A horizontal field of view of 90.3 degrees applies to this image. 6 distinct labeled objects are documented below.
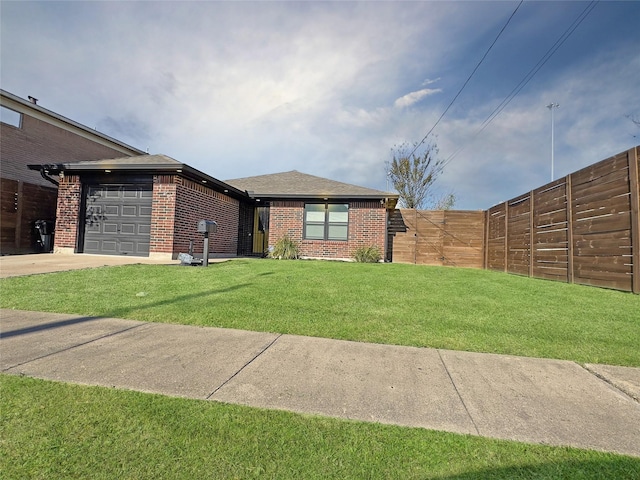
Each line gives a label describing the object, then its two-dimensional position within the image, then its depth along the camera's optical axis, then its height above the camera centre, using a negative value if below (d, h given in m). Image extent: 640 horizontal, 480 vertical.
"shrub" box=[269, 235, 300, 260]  13.32 -0.04
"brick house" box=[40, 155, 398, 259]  10.25 +1.34
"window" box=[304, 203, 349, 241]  14.12 +1.31
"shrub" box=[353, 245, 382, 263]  13.11 -0.13
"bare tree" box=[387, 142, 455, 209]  26.42 +6.80
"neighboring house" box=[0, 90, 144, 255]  11.41 +3.96
